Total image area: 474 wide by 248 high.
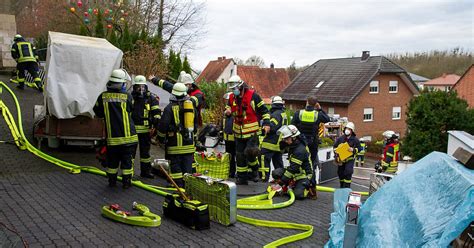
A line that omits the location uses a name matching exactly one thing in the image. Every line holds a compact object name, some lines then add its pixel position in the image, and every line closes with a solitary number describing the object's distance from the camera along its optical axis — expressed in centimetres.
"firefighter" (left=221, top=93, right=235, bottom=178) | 839
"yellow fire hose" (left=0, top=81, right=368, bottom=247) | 557
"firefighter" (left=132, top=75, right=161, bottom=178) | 764
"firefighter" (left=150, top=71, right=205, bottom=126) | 793
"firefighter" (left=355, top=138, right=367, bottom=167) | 1844
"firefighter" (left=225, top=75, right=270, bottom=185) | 777
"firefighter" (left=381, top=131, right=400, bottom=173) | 1149
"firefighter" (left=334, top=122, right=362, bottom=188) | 919
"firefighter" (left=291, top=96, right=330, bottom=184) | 888
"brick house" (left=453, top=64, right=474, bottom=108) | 3628
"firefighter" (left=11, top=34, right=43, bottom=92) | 1234
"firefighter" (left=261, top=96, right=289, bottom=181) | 868
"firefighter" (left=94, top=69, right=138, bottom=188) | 657
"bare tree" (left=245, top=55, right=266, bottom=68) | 6527
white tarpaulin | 761
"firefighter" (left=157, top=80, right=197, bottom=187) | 667
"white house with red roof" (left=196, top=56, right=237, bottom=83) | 5216
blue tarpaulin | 296
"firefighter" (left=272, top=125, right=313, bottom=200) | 732
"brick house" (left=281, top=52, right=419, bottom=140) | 3525
